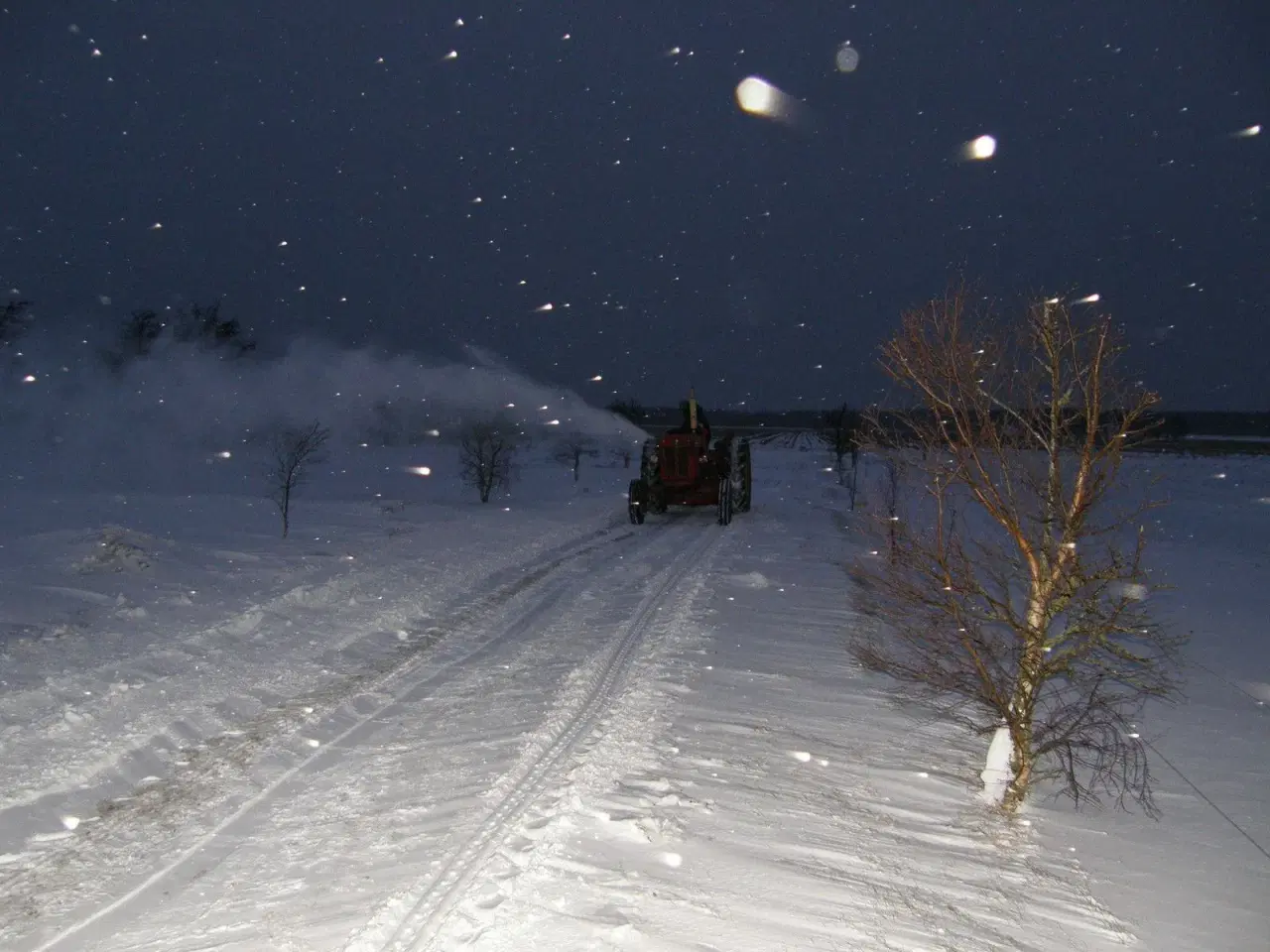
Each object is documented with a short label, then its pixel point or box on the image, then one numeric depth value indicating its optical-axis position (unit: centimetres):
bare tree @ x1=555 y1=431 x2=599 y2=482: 4908
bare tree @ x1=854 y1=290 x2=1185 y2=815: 669
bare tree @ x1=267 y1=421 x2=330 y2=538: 2572
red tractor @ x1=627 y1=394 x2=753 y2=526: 2623
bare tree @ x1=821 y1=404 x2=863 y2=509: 4110
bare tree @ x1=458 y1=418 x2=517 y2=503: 3672
